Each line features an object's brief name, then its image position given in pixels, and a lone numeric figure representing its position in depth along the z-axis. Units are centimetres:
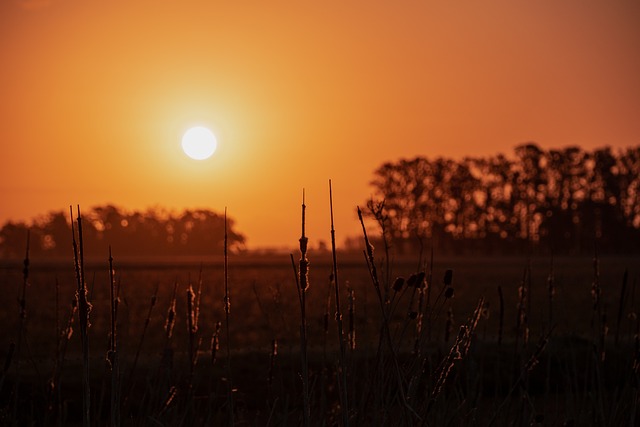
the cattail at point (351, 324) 469
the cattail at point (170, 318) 564
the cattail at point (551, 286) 689
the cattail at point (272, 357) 607
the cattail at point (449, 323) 664
